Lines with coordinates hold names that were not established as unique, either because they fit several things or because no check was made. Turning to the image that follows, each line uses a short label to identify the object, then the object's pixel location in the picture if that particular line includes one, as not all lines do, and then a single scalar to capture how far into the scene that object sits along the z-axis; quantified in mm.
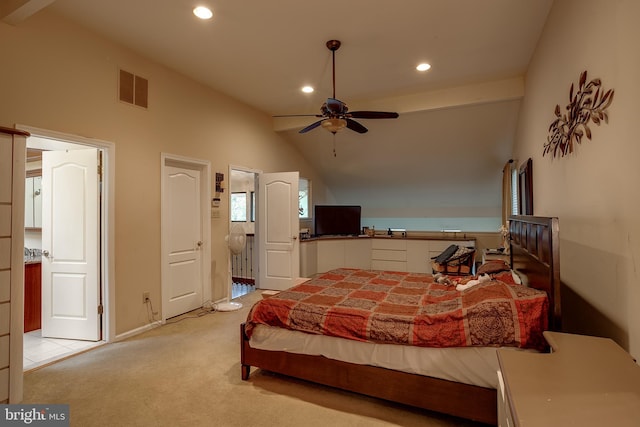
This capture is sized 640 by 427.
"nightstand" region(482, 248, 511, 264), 4309
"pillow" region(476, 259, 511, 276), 2930
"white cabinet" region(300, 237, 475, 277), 5992
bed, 1771
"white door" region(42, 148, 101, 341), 3217
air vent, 3330
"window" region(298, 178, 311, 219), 6830
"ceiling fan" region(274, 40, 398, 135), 3201
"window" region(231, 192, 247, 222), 7367
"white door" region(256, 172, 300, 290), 5262
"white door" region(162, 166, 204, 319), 3854
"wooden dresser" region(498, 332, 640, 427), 928
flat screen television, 6633
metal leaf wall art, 1757
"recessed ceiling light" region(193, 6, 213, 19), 2715
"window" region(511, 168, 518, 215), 4720
